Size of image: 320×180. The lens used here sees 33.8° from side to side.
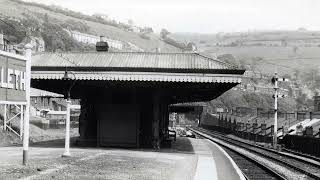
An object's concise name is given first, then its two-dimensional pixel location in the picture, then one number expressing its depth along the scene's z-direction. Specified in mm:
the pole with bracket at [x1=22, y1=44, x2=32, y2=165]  17297
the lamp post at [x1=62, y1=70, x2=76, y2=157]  22252
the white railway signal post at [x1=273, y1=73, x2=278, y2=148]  45144
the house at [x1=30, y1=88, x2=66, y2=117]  73950
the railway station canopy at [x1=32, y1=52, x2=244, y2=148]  27859
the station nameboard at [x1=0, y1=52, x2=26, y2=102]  15688
